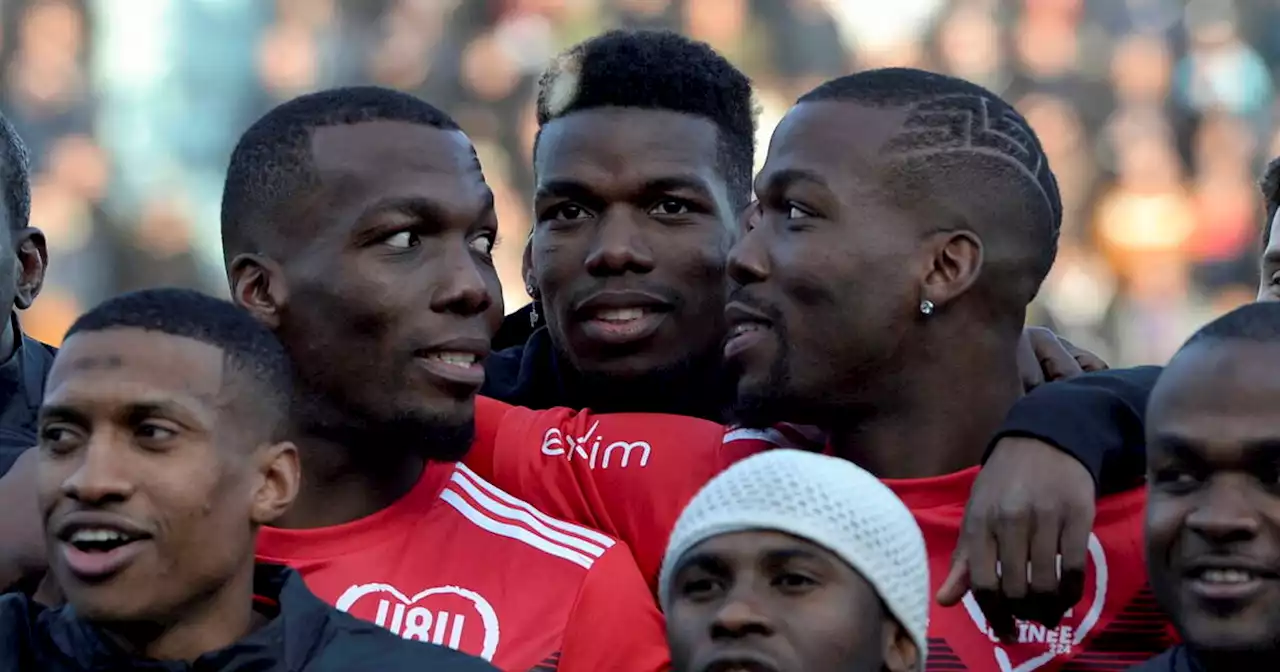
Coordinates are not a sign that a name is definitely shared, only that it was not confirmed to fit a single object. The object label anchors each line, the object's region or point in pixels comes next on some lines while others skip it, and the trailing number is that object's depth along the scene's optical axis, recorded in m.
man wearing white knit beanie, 6.03
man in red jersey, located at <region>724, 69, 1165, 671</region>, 7.48
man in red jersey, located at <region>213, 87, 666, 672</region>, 6.97
